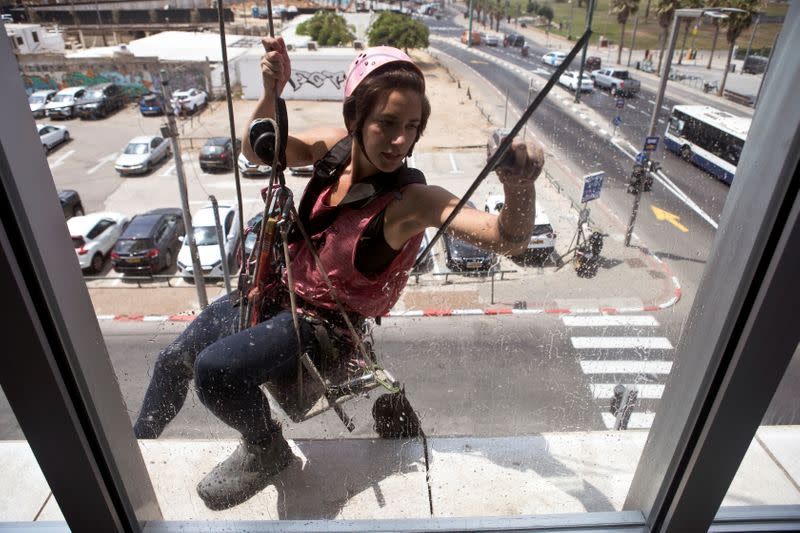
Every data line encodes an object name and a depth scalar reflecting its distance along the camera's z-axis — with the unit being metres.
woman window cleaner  0.94
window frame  0.64
